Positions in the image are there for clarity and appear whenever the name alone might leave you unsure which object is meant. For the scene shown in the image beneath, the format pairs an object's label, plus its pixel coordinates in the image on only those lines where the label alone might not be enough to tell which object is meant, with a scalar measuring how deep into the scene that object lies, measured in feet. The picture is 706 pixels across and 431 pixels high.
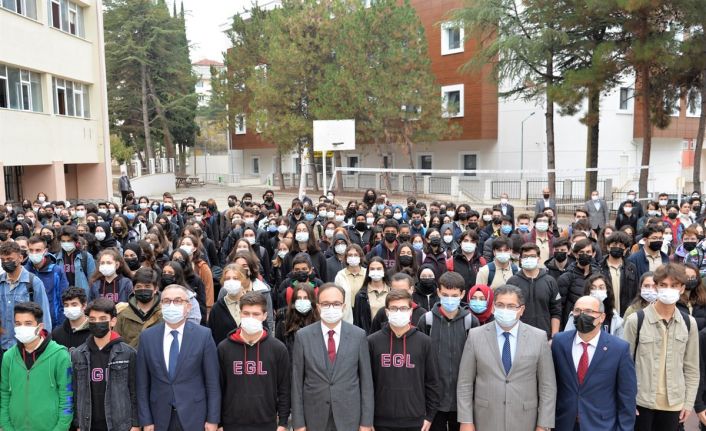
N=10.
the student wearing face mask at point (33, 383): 14.98
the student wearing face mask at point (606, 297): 17.80
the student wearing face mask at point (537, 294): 21.47
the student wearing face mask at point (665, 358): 15.66
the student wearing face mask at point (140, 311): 18.20
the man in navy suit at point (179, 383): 14.83
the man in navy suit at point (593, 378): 14.52
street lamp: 105.15
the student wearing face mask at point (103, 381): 15.07
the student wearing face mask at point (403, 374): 15.19
